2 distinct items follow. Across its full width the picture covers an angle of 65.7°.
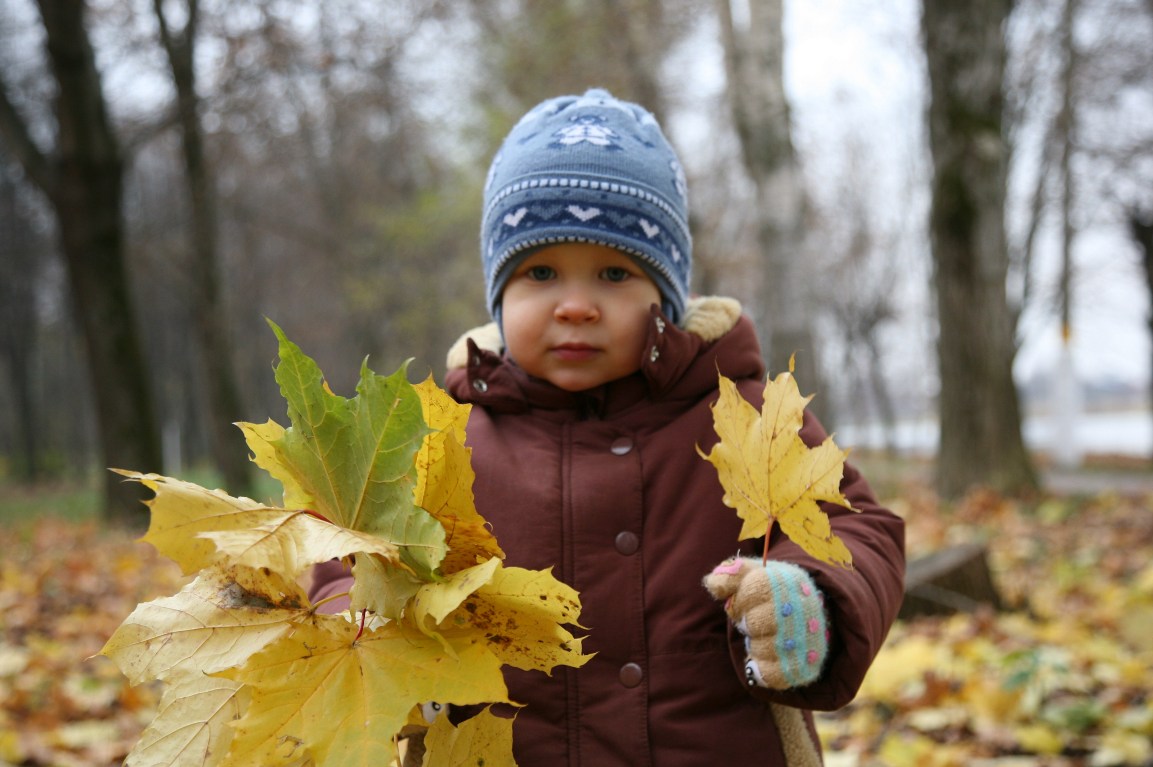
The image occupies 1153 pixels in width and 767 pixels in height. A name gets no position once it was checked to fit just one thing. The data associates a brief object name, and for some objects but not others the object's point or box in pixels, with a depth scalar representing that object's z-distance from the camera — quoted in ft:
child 3.86
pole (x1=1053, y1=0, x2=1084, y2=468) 43.80
